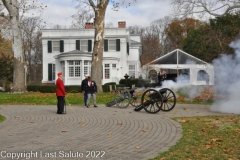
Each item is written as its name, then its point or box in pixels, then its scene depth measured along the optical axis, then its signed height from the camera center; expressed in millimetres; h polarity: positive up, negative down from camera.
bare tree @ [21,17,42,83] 60781 +6836
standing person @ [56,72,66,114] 13305 -334
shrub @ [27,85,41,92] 33850 -499
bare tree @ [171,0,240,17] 25053 +6117
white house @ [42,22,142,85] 40219 +4182
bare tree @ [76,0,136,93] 24719 +3709
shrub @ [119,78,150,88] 35575 +124
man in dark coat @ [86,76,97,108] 16094 -305
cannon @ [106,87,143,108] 15391 -711
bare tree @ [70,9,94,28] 51962 +10755
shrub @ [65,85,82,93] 30831 -481
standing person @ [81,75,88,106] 16188 -42
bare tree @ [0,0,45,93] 26656 +3782
